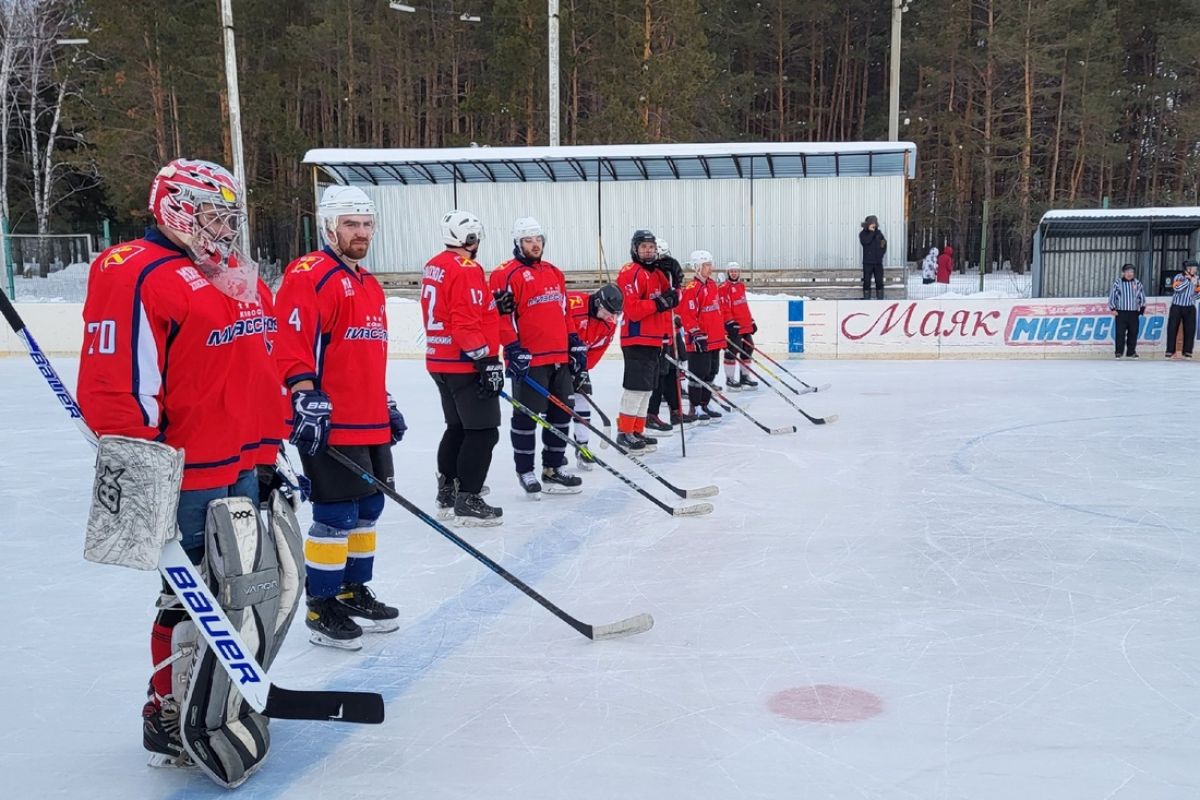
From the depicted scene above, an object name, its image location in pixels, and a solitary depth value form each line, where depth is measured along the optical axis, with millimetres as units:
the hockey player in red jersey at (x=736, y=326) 9406
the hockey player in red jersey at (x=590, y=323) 6180
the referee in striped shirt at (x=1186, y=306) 11555
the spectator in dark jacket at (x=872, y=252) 14688
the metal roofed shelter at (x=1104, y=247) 14219
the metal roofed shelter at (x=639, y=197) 16578
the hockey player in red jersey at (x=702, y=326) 8062
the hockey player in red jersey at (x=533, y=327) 5359
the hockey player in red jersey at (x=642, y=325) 6547
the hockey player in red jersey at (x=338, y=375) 3119
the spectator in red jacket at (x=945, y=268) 21594
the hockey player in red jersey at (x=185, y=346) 2098
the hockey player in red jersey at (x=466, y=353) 4508
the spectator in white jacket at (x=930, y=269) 21509
